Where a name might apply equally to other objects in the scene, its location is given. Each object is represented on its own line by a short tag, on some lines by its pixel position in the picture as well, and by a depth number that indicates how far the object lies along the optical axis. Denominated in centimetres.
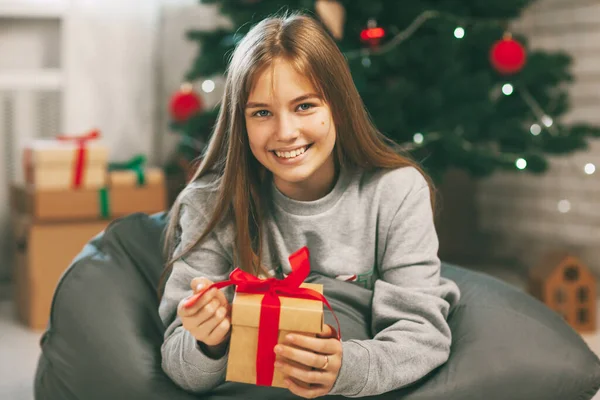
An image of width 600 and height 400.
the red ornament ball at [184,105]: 290
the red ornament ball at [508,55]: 252
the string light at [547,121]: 267
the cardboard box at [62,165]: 252
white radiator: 296
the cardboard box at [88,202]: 252
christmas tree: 254
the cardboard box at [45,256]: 249
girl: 124
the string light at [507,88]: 265
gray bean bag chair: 134
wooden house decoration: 246
